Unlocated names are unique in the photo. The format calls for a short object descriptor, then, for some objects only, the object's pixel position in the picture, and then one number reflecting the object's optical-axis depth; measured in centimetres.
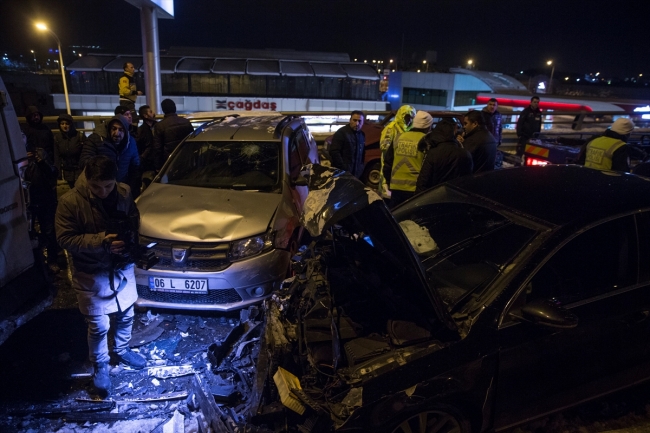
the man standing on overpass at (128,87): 784
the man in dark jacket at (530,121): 990
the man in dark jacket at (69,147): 528
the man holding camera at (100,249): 289
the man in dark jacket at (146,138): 612
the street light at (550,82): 4892
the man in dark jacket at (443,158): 444
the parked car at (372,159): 835
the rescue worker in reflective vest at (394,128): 588
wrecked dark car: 219
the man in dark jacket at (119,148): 482
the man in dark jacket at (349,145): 645
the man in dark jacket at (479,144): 509
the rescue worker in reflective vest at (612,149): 512
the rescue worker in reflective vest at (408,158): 483
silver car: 380
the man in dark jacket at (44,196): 465
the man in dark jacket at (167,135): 601
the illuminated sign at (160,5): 887
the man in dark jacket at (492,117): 802
